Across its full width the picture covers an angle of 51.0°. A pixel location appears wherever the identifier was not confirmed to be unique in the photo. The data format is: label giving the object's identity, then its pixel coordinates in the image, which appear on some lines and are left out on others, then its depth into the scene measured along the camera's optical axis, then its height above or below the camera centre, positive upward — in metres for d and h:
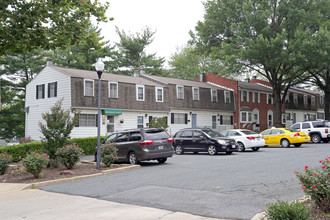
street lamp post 14.65 +2.48
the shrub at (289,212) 5.07 -1.23
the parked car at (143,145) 15.43 -0.66
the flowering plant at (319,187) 6.16 -1.05
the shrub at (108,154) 14.87 -1.01
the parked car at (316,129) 28.75 -0.04
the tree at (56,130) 15.23 +0.06
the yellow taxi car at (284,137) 25.20 -0.60
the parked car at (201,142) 19.75 -0.71
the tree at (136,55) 51.03 +11.29
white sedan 22.38 -0.67
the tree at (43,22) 13.12 +4.33
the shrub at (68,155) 14.35 -1.01
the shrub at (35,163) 12.47 -1.14
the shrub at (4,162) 14.17 -1.23
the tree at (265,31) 33.28 +10.25
